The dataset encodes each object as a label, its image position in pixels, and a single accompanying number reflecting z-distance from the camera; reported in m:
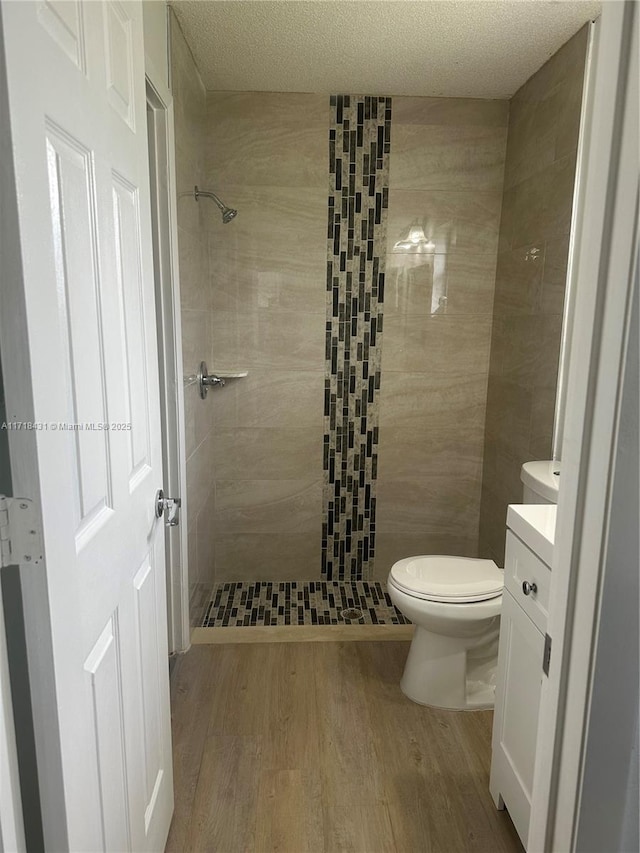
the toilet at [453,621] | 2.06
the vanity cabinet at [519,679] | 1.42
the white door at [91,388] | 0.73
